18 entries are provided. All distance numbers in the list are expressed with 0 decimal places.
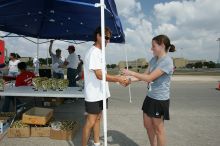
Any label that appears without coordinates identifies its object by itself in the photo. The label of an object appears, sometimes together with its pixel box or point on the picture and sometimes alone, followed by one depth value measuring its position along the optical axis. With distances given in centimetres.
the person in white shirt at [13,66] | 633
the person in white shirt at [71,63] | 593
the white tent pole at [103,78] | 218
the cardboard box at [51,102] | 502
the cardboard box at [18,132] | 312
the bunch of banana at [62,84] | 359
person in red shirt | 402
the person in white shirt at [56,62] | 635
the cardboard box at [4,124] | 322
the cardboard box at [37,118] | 316
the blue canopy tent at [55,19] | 400
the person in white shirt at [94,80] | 230
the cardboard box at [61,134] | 304
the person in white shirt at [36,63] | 742
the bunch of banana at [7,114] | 366
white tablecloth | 322
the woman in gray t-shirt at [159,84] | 215
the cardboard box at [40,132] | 316
